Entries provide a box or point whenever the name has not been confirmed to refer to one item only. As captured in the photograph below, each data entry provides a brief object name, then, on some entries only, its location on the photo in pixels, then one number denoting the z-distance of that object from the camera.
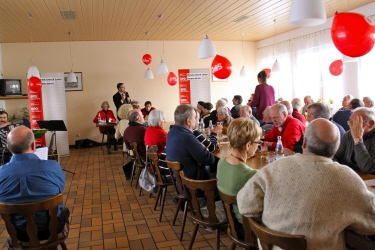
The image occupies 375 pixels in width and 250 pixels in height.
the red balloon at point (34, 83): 7.05
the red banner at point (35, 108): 7.88
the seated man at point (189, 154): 3.14
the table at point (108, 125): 8.45
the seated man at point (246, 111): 5.03
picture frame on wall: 9.61
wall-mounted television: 8.57
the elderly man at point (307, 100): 8.01
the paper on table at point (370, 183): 2.12
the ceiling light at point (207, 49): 4.94
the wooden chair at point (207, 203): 2.39
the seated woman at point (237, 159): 2.13
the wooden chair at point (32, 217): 2.08
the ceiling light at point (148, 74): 9.21
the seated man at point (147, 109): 8.98
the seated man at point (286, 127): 3.62
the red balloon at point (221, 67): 5.23
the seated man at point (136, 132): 4.85
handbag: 4.17
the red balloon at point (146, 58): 8.41
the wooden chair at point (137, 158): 4.70
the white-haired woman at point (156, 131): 4.24
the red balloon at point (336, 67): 6.85
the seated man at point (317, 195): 1.40
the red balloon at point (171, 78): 9.12
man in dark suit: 8.97
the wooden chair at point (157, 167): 3.64
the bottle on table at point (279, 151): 3.00
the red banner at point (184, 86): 9.48
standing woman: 5.91
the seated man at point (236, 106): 6.80
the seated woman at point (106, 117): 8.93
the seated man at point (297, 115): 4.62
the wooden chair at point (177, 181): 2.92
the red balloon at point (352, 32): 2.99
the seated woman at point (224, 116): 5.56
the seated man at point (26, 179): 2.24
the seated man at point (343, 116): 5.53
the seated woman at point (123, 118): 6.68
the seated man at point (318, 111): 3.50
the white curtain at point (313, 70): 7.14
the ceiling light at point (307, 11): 2.69
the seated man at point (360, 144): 2.55
